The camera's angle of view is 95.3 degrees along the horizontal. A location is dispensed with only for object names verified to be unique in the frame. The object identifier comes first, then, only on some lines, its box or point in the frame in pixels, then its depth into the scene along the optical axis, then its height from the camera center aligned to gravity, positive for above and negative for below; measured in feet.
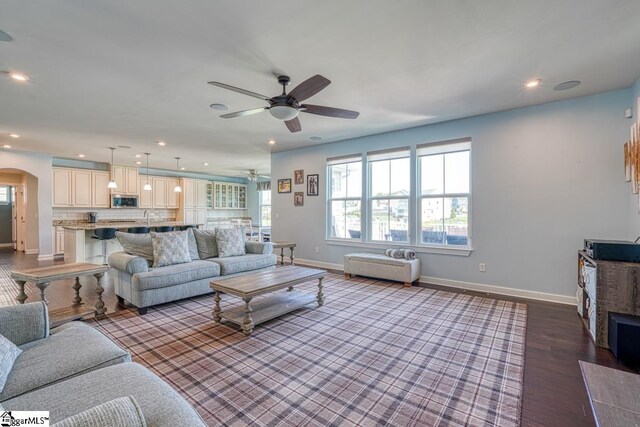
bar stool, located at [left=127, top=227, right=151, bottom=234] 20.36 -1.28
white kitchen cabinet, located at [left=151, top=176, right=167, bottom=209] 30.81 +2.10
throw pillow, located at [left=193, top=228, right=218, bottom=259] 14.99 -1.68
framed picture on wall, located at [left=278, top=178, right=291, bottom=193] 22.63 +2.06
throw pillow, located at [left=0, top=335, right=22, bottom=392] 4.02 -2.19
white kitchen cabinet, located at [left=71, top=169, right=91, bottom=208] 25.44 +2.12
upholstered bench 15.38 -3.10
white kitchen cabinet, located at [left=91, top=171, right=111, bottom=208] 26.58 +2.00
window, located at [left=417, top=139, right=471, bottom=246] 15.25 +1.03
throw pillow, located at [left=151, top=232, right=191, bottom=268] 12.73 -1.68
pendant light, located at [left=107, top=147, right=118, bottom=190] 21.84 +3.30
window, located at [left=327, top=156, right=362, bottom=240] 19.35 +0.94
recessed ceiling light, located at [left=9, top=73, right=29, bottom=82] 9.91 +4.68
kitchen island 18.92 -2.27
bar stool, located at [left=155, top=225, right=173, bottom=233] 21.88 -1.28
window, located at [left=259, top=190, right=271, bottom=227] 37.86 +0.46
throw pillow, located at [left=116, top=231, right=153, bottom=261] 13.09 -1.51
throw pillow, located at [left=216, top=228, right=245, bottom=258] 15.13 -1.62
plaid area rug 5.93 -4.02
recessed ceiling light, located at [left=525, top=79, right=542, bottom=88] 10.55 +4.72
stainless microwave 27.81 +1.06
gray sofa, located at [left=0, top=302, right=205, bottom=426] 3.57 -2.38
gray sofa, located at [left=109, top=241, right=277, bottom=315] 11.34 -2.77
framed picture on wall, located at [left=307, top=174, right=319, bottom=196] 20.97 +1.93
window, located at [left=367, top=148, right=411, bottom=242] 17.26 +1.04
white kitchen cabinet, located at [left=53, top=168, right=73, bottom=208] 24.44 +2.05
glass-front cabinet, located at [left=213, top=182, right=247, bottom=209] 36.27 +2.09
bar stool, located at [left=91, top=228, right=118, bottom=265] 18.85 -1.44
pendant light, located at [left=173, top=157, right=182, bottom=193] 26.82 +4.73
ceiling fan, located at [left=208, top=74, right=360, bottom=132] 8.33 +3.54
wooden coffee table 9.61 -3.01
